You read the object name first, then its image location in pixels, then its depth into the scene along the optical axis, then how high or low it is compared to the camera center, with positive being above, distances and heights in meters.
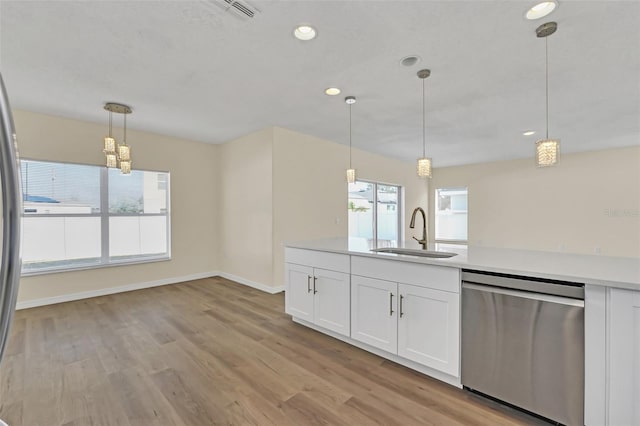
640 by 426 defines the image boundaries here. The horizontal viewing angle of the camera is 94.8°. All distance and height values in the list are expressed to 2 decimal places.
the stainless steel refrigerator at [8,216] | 0.47 -0.01
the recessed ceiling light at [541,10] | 1.96 +1.38
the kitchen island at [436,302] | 1.54 -0.68
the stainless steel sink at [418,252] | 2.47 -0.37
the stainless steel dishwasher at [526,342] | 1.67 -0.81
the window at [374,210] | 6.30 +0.03
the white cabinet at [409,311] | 2.08 -0.78
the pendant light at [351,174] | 3.63 +0.46
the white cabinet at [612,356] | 1.51 -0.77
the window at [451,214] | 8.27 -0.09
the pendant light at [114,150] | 3.39 +0.72
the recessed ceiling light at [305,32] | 2.21 +1.38
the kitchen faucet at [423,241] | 2.78 -0.29
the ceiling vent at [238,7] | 1.95 +1.39
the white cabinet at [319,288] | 2.76 -0.78
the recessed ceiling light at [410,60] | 2.61 +1.37
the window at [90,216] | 3.96 -0.07
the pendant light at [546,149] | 2.25 +0.50
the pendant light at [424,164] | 2.89 +0.48
